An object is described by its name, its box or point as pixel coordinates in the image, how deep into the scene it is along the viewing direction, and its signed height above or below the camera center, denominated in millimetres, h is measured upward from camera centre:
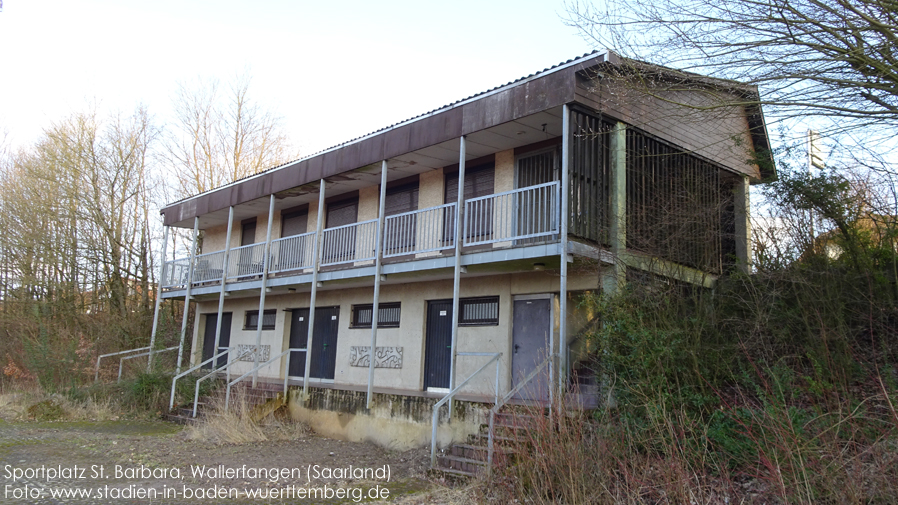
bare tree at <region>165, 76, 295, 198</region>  29219 +8713
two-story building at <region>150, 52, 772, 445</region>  10477 +2515
